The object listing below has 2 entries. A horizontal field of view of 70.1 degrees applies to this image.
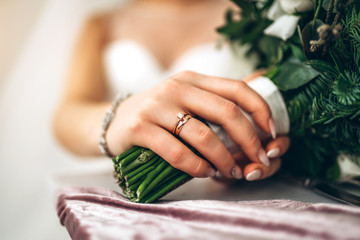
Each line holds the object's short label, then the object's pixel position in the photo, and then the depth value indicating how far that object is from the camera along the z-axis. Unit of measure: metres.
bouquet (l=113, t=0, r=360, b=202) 0.36
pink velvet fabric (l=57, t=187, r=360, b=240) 0.25
